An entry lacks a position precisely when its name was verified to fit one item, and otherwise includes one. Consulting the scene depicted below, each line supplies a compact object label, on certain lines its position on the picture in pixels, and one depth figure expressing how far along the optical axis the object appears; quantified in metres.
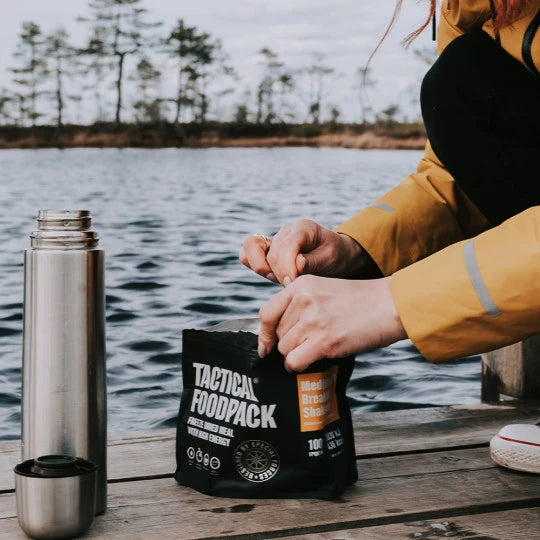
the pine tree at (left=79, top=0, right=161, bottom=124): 48.44
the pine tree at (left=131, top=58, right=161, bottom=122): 48.03
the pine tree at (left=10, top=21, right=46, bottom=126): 46.31
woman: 1.34
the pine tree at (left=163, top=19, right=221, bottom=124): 48.09
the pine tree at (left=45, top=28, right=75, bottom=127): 46.66
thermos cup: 1.38
